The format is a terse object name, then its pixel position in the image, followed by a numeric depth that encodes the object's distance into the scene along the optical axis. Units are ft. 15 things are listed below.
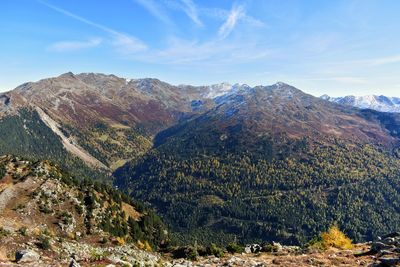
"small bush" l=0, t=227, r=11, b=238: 212.97
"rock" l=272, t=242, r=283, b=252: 230.13
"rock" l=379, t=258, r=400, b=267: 127.83
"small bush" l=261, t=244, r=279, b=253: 230.27
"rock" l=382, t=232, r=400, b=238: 202.76
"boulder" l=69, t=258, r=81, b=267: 122.88
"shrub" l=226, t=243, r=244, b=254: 237.04
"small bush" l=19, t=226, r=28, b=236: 221.50
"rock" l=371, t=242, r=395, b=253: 172.86
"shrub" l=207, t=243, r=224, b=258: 221.87
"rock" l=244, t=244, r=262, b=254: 239.50
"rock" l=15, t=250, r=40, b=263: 148.35
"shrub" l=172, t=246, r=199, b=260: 223.28
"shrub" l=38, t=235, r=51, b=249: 204.60
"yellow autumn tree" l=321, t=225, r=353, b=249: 265.38
